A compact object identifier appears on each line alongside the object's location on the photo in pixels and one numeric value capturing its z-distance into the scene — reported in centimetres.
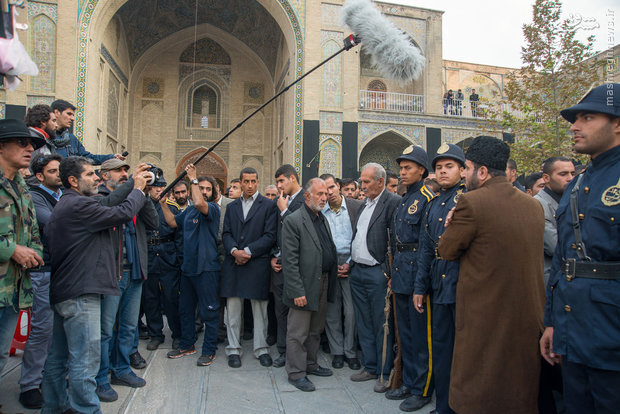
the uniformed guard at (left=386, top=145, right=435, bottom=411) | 335
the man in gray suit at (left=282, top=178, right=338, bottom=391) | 383
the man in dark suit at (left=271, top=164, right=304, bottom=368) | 453
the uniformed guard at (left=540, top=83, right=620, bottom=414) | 181
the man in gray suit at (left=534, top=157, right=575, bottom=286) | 350
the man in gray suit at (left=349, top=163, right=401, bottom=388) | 395
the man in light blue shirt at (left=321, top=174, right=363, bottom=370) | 433
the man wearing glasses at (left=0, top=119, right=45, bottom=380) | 250
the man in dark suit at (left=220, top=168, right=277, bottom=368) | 438
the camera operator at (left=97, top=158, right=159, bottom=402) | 337
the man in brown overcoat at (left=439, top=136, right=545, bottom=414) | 232
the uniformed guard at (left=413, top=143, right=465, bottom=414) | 289
